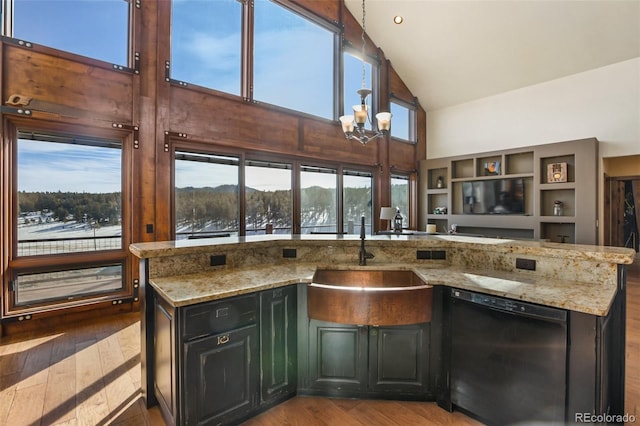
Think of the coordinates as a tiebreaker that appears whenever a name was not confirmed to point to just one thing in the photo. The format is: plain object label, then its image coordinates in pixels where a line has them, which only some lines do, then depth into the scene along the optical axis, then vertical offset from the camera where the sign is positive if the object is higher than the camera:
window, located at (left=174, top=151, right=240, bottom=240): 4.43 +0.25
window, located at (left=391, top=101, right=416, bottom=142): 7.62 +2.29
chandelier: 3.81 +1.19
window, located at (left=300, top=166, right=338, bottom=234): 5.87 +0.25
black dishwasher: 1.57 -0.81
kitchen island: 1.62 -0.66
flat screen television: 6.50 +0.34
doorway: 6.98 -0.05
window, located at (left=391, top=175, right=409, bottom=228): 7.61 +0.44
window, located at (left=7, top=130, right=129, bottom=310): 3.39 -0.08
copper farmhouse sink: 1.82 -0.55
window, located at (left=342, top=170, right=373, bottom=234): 6.57 +0.29
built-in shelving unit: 5.52 +0.43
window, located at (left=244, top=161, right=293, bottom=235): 5.12 +0.25
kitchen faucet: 2.44 -0.34
